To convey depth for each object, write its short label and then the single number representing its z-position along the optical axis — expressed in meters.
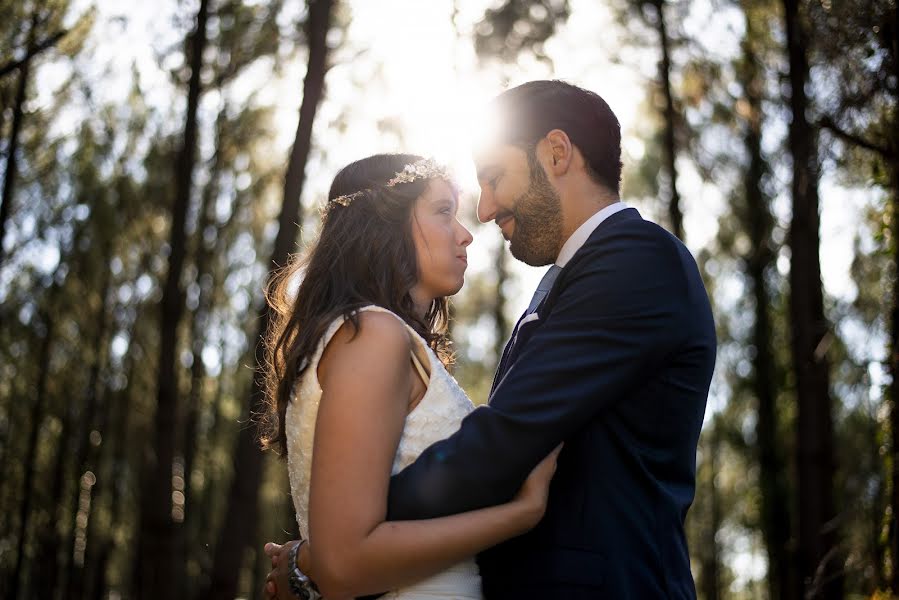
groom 2.66
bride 2.65
